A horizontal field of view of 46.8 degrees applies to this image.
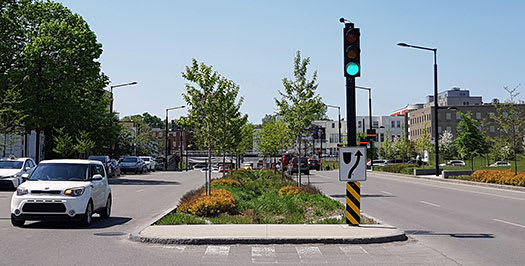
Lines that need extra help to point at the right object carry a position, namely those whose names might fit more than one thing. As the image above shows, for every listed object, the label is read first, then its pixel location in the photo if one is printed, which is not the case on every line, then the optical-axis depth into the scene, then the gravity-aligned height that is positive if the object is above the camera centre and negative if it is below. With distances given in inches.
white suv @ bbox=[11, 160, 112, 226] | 557.0 -33.8
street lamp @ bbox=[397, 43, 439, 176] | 1752.0 +226.5
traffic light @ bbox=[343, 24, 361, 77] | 538.6 +92.5
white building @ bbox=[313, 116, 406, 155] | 6102.4 +296.8
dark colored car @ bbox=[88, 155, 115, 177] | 1867.4 -11.2
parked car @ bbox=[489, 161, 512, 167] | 3333.7 -34.6
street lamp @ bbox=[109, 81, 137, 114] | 2442.2 +291.9
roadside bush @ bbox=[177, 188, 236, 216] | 636.7 -51.6
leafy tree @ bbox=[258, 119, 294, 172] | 1813.5 +53.9
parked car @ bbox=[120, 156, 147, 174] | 2341.9 -28.6
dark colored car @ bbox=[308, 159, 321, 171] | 3177.4 -36.1
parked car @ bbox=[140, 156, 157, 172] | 2733.0 -25.6
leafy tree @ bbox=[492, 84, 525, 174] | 1504.7 +83.7
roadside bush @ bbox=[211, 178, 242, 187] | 1104.1 -45.6
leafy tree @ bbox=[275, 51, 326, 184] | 1069.8 +98.5
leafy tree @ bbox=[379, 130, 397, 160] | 3966.5 +45.8
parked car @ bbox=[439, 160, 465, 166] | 4118.6 -34.9
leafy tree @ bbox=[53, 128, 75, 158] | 1996.8 +42.4
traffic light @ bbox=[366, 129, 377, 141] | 2128.6 +81.4
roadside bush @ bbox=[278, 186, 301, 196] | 905.5 -50.7
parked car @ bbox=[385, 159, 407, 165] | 3927.2 -26.1
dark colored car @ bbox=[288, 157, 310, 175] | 1924.0 -26.4
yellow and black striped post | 540.4 -42.7
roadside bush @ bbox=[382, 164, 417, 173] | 2408.8 -42.6
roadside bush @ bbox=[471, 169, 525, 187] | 1305.4 -46.8
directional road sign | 542.0 -6.2
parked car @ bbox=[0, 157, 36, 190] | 1139.3 -23.5
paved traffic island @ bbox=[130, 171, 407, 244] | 464.8 -61.0
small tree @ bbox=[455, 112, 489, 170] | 1975.9 +51.6
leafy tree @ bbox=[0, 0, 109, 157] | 1595.7 +265.6
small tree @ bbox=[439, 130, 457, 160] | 4333.2 +70.9
